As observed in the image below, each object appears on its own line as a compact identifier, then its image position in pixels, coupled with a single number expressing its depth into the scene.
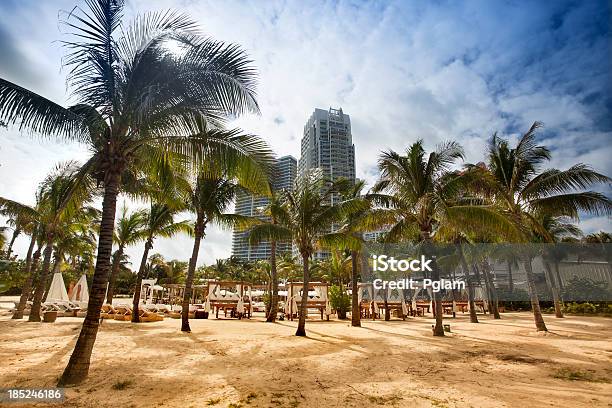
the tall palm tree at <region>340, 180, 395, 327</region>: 13.91
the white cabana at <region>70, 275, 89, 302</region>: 22.48
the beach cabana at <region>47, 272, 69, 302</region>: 21.04
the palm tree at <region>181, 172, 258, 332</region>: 14.36
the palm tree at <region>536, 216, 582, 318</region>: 22.88
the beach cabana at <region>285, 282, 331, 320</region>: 22.00
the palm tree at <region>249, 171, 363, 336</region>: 13.35
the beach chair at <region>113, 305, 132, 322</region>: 17.94
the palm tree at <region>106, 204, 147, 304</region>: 19.88
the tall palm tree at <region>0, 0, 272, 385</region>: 6.23
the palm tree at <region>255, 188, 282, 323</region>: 16.88
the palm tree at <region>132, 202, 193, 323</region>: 16.70
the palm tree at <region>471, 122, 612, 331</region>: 13.35
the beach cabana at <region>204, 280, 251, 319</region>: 22.69
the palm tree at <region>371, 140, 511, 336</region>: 13.23
